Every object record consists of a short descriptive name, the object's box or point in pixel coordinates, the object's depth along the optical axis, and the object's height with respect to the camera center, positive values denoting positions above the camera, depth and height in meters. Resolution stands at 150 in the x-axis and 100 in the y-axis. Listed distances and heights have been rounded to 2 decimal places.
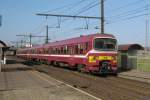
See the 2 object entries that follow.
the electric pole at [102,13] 19.48 +3.34
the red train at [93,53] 15.79 -0.30
